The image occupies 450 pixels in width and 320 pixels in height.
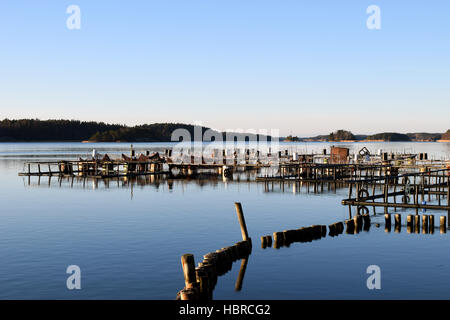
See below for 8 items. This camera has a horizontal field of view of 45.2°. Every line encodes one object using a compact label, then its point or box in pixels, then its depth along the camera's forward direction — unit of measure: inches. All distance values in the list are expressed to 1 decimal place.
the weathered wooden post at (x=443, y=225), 1198.7
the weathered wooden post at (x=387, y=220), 1231.9
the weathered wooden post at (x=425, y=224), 1205.7
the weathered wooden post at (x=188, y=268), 634.8
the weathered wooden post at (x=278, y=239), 1035.4
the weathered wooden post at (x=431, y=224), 1213.7
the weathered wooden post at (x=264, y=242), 1018.6
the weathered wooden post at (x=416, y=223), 1206.2
